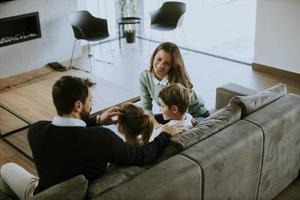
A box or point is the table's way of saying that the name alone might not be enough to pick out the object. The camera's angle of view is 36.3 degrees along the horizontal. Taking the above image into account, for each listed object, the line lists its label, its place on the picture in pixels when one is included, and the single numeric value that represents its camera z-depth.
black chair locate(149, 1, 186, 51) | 6.40
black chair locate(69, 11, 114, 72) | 6.05
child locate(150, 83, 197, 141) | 2.82
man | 2.21
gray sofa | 2.17
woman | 3.35
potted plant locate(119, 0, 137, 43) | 7.06
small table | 6.75
